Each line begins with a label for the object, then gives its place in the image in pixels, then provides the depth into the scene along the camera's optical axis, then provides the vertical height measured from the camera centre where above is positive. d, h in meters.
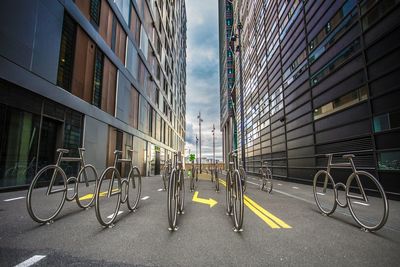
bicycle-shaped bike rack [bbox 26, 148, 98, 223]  3.55 -1.07
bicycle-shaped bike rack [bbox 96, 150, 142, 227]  3.49 -0.94
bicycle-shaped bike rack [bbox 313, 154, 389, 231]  3.49 -1.24
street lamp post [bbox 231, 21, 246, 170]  13.25 +4.00
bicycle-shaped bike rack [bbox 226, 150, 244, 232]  3.41 -0.61
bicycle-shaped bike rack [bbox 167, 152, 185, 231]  3.42 -0.58
